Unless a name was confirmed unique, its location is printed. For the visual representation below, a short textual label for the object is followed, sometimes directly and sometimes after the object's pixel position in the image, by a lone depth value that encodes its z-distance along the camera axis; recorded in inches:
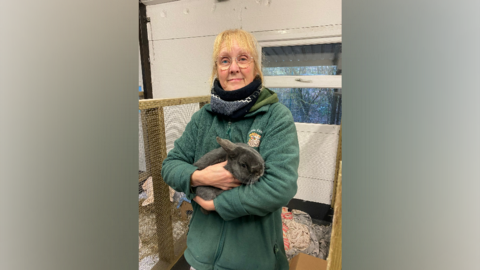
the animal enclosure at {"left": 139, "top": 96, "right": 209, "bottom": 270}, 41.9
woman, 26.0
